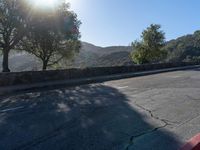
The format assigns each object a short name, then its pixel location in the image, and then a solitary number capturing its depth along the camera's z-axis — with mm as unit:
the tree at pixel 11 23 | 13485
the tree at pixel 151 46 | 31642
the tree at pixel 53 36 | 14277
